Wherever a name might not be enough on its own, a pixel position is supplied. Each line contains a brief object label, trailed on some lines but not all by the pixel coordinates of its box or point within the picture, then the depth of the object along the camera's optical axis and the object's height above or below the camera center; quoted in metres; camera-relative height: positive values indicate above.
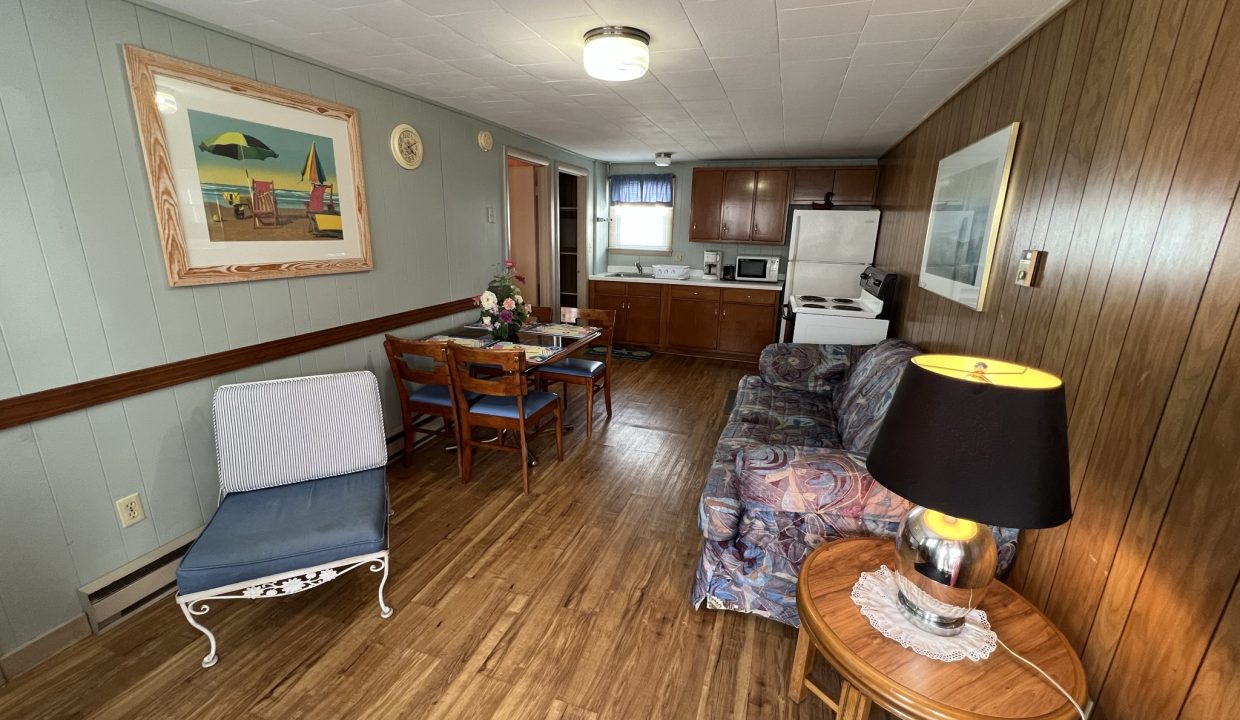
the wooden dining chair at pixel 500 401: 2.49 -0.94
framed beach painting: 1.87 +0.22
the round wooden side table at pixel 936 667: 0.99 -0.90
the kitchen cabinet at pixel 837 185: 4.89 +0.55
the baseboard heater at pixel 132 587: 1.78 -1.34
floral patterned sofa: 1.60 -0.92
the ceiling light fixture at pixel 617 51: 1.89 +0.69
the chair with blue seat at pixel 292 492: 1.61 -1.03
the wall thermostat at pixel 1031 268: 1.55 -0.07
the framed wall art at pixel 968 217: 1.87 +0.11
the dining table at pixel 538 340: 2.85 -0.68
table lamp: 0.89 -0.37
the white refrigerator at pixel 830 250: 4.57 -0.09
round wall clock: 2.90 +0.48
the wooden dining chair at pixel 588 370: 3.39 -0.93
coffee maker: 5.61 -0.31
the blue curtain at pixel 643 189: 5.78 +0.54
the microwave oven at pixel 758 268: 5.42 -0.33
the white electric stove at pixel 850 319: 3.50 -0.56
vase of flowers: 2.90 -0.45
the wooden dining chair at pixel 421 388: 2.60 -0.92
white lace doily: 1.10 -0.88
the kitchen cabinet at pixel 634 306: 5.62 -0.81
